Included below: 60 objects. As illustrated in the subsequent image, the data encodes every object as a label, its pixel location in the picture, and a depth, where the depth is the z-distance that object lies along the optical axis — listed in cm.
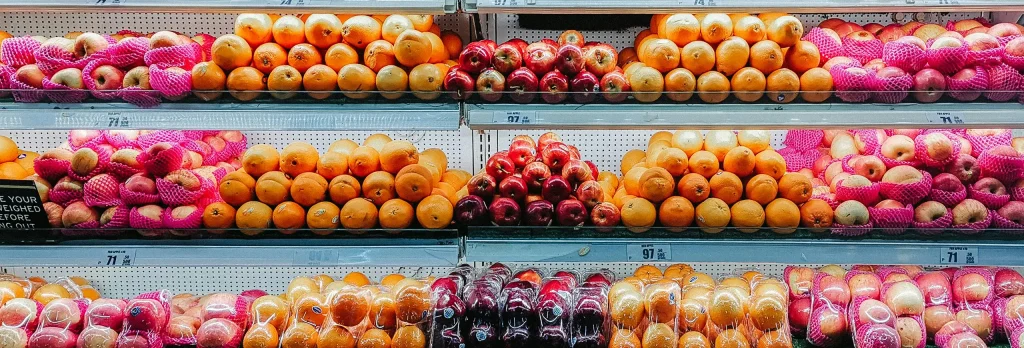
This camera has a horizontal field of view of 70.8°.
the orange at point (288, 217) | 209
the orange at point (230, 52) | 204
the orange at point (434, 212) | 208
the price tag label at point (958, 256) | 205
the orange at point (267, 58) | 208
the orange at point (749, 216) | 209
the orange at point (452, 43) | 229
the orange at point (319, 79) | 205
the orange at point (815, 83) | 205
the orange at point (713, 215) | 209
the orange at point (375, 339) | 204
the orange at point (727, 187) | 211
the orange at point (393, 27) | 214
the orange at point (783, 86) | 204
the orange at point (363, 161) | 216
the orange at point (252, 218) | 210
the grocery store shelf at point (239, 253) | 206
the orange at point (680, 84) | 205
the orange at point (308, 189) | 210
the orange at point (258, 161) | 215
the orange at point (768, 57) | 206
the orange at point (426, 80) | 204
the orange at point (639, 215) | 210
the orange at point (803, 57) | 210
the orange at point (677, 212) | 209
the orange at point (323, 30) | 210
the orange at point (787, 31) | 208
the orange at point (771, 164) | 213
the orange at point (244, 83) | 204
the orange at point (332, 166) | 216
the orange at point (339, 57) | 208
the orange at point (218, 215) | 211
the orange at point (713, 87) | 204
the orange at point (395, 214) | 210
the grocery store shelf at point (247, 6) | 181
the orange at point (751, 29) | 212
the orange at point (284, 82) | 205
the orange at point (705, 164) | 215
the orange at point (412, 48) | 203
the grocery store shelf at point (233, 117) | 196
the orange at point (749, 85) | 204
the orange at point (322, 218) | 210
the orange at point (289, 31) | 212
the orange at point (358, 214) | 209
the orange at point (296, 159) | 214
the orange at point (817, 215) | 210
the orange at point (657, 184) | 210
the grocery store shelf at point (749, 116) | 195
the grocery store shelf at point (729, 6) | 182
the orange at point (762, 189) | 210
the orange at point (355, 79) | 204
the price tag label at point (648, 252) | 206
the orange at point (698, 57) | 207
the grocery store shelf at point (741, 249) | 205
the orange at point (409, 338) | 204
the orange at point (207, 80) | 204
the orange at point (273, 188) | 211
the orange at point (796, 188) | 212
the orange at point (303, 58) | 208
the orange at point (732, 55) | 207
